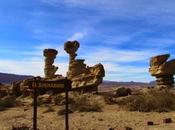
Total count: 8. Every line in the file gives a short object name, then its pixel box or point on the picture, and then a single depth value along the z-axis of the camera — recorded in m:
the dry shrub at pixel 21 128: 7.35
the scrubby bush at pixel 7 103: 14.26
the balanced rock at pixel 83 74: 15.72
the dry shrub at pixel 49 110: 10.74
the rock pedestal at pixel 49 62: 21.24
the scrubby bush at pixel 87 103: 10.28
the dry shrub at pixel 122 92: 14.49
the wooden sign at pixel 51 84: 5.58
